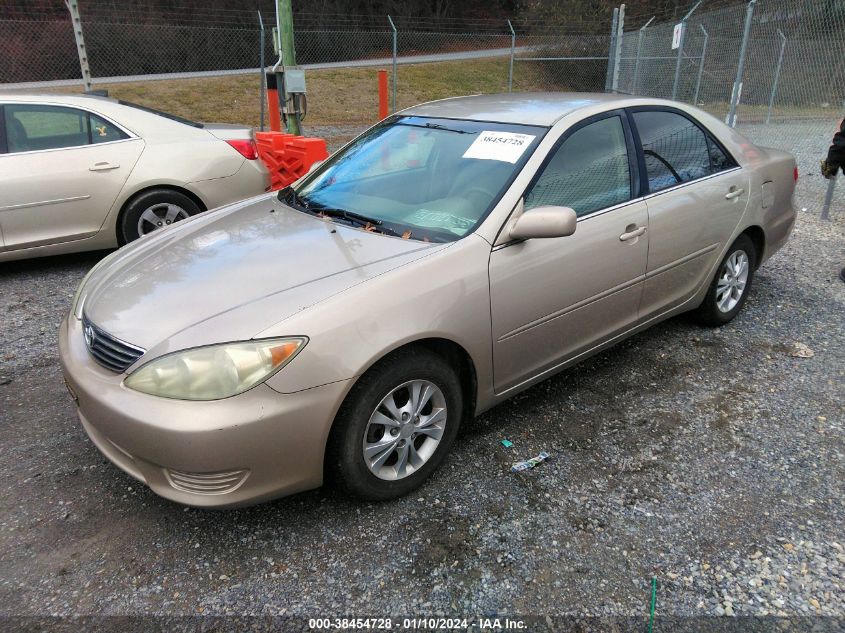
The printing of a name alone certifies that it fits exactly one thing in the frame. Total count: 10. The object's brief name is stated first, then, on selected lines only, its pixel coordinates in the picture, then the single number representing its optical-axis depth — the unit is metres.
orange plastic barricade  6.77
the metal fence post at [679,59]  11.54
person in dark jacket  5.39
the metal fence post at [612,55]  14.38
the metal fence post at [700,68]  12.07
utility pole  8.09
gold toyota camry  2.20
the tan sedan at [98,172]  5.01
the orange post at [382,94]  10.88
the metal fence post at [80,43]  9.88
